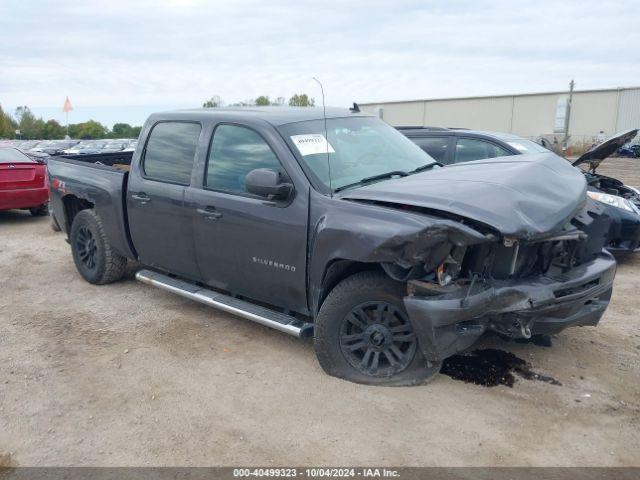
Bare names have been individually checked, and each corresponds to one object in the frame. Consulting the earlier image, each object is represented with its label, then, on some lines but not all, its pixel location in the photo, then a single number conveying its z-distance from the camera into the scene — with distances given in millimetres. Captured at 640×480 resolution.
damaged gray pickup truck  3348
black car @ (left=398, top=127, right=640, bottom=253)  6387
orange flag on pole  29281
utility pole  40916
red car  9758
